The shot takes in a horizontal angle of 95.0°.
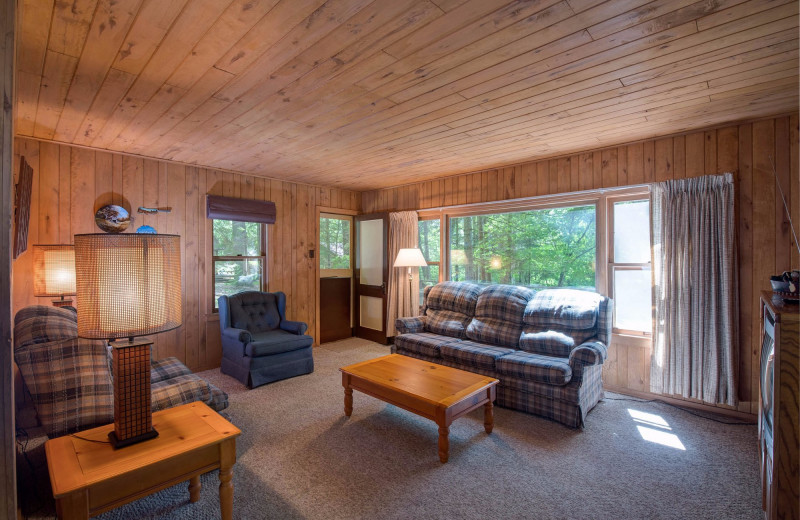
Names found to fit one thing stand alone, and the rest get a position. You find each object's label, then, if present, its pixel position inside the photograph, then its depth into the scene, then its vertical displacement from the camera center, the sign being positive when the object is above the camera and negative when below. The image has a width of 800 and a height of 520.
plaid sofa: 2.98 -0.87
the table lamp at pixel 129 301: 1.47 -0.17
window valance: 4.46 +0.62
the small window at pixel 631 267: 3.60 -0.16
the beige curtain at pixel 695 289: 3.07 -0.34
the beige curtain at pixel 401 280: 5.46 -0.38
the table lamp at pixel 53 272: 2.91 -0.09
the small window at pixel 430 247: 5.33 +0.11
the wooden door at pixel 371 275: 5.77 -0.32
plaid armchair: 1.94 -0.63
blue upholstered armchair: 3.82 -0.90
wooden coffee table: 2.46 -0.99
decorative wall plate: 3.71 +0.43
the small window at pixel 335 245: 5.81 +0.18
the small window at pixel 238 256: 4.68 +0.02
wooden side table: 1.36 -0.82
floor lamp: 4.79 -0.04
